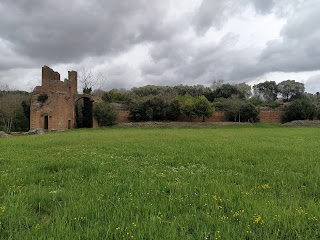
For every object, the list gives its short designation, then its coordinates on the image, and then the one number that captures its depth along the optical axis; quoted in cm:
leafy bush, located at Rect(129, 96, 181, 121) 3662
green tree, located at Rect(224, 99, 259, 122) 3719
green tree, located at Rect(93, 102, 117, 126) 3472
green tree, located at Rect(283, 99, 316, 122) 3725
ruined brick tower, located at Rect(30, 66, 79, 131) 3288
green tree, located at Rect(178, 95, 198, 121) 3625
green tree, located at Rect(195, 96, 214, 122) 3653
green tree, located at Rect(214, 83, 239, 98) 5441
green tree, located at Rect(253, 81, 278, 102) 6436
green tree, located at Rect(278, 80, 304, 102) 6003
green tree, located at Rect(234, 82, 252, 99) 5568
